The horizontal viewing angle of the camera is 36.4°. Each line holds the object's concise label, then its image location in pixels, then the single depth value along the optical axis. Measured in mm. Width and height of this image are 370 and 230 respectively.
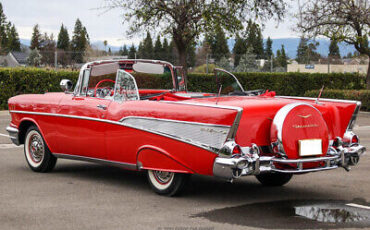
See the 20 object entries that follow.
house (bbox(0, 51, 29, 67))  44859
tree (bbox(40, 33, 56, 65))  106138
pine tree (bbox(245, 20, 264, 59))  24891
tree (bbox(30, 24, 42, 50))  120912
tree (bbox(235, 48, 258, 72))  31422
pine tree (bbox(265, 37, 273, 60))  135525
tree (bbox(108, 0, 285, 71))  23141
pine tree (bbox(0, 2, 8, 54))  111438
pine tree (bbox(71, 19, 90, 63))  114300
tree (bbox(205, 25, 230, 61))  24094
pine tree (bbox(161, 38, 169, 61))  90500
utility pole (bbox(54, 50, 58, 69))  27308
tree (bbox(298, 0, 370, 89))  25109
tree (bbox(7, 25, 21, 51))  109462
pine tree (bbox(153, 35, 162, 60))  95650
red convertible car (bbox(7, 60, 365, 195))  5984
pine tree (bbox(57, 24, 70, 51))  122450
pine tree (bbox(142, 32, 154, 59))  29588
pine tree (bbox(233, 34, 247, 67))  78962
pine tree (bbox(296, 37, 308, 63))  47081
